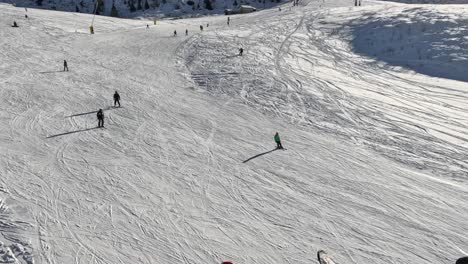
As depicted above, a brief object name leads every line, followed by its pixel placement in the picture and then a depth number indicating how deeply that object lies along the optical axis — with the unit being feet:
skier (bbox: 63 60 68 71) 107.67
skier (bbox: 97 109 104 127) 72.28
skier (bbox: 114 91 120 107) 83.20
